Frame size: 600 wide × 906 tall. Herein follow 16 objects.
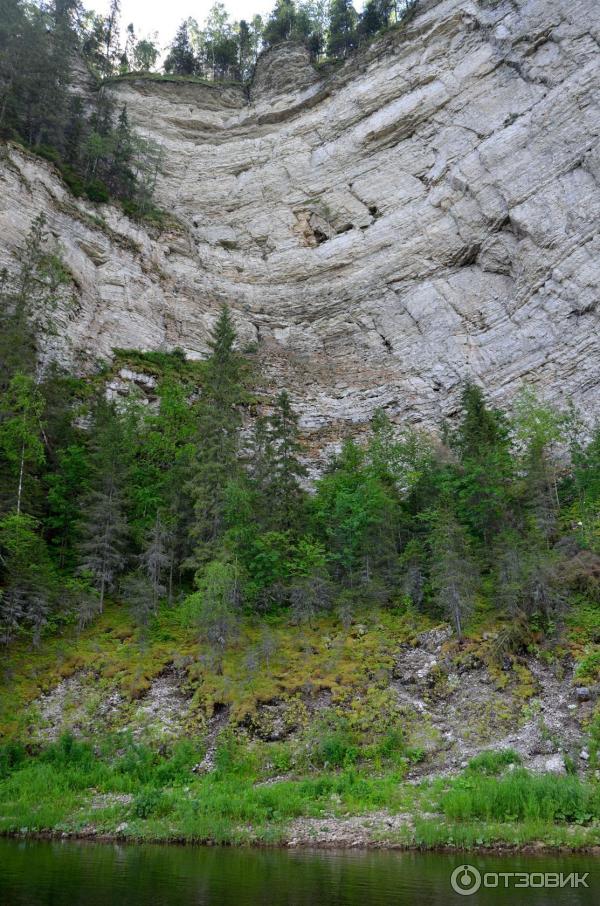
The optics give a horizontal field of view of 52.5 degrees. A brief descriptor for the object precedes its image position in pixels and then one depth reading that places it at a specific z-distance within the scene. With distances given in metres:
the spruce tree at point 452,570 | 20.88
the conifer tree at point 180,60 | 69.44
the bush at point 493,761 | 14.77
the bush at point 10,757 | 15.83
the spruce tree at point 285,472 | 26.73
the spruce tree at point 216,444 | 24.64
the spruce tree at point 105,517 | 24.41
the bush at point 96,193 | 43.36
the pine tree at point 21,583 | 20.28
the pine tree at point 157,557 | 24.19
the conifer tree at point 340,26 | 63.78
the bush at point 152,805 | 14.09
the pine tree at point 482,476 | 26.62
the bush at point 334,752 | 16.17
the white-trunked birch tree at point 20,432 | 22.38
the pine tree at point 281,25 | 68.56
